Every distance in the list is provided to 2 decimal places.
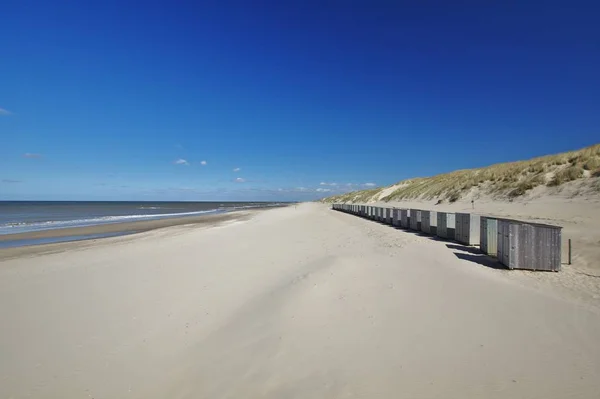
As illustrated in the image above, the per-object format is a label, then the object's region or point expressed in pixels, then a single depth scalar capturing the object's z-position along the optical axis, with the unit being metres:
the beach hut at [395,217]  20.05
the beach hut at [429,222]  15.25
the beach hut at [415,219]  16.79
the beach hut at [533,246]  7.38
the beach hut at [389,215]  21.91
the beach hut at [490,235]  9.41
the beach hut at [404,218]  18.54
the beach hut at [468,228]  11.62
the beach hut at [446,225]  13.23
